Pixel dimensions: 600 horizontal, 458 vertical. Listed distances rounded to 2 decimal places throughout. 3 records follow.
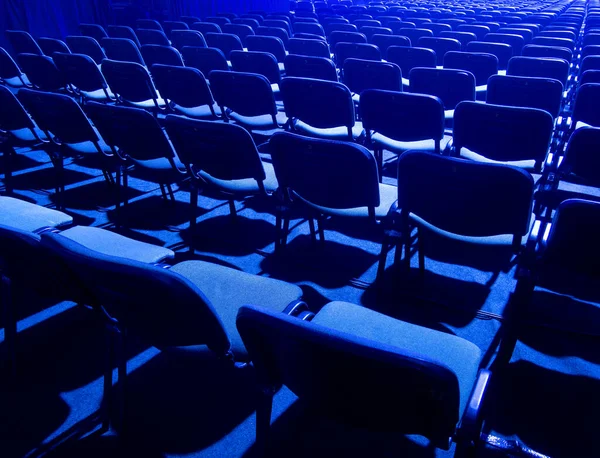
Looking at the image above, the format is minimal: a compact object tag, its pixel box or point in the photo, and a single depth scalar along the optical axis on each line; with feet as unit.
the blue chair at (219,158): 8.53
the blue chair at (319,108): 12.15
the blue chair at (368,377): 3.28
